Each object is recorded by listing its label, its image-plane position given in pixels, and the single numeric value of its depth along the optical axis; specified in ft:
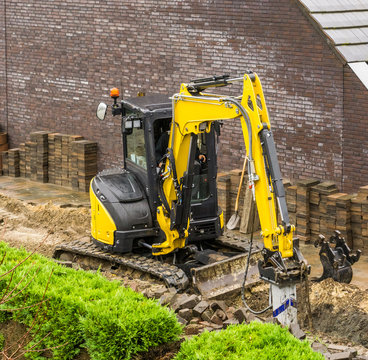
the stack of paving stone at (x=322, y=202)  49.83
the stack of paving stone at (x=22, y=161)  68.18
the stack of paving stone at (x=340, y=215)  48.78
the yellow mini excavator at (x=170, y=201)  38.58
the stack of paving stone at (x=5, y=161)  69.00
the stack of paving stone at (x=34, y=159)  66.64
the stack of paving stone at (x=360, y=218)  48.33
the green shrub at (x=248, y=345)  26.25
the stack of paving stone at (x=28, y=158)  67.33
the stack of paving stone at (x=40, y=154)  66.01
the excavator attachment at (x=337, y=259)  41.04
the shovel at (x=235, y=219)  53.16
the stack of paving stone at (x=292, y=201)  51.08
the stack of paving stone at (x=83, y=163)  63.46
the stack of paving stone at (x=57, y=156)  65.26
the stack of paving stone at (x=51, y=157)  65.82
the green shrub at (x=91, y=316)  28.40
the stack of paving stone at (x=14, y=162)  68.33
